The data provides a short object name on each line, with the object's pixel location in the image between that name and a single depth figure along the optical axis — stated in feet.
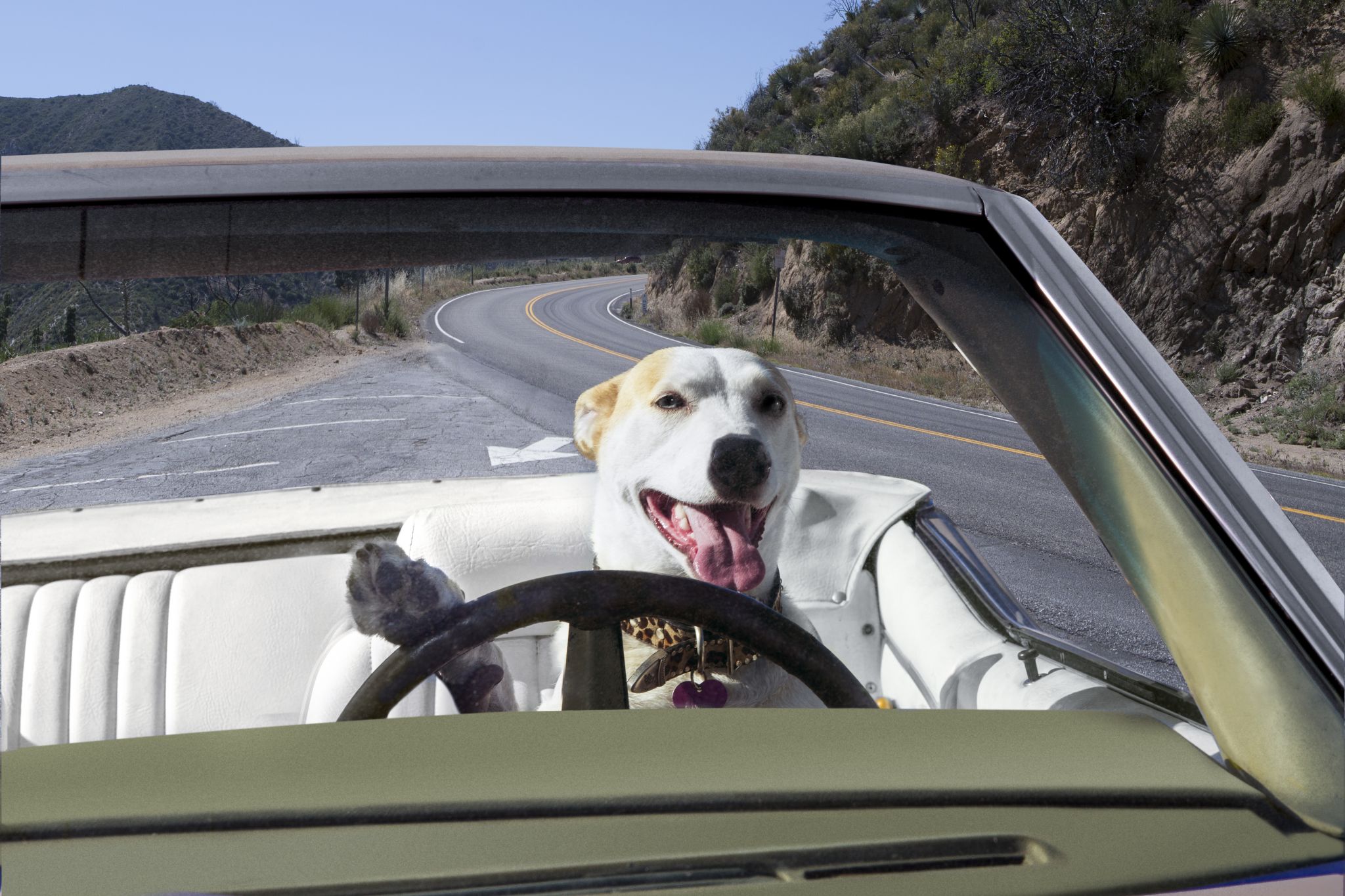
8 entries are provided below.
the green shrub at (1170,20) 43.11
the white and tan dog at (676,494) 3.56
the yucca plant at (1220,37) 58.18
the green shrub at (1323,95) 55.11
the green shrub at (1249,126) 57.77
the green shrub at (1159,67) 33.40
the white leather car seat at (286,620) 3.84
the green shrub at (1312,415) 31.35
